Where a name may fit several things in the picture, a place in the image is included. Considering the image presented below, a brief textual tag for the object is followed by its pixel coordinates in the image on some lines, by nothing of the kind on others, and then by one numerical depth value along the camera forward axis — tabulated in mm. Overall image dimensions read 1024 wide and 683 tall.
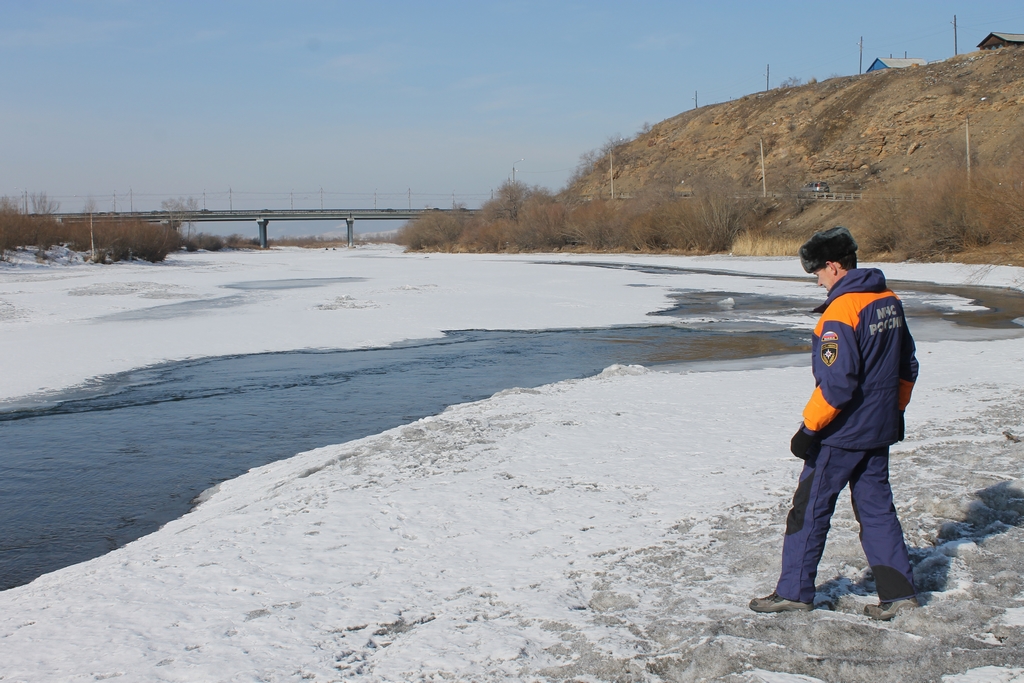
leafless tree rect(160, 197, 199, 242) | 101212
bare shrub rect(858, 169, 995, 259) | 34094
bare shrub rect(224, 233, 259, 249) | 120794
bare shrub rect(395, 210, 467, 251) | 88562
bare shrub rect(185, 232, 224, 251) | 99056
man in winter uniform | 3463
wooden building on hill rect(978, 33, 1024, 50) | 70312
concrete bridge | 109119
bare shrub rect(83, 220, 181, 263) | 52709
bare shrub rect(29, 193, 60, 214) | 61581
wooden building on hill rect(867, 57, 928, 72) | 82562
